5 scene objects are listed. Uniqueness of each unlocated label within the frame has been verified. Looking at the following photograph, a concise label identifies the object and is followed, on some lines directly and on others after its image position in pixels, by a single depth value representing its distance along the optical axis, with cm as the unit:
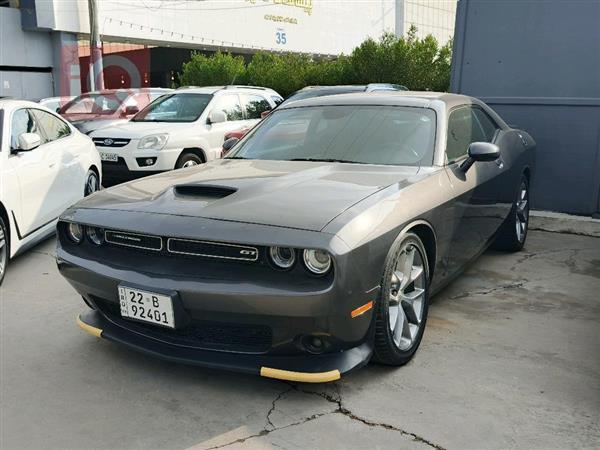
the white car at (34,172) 503
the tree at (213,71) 2884
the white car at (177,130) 834
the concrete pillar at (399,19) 5703
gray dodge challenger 279
